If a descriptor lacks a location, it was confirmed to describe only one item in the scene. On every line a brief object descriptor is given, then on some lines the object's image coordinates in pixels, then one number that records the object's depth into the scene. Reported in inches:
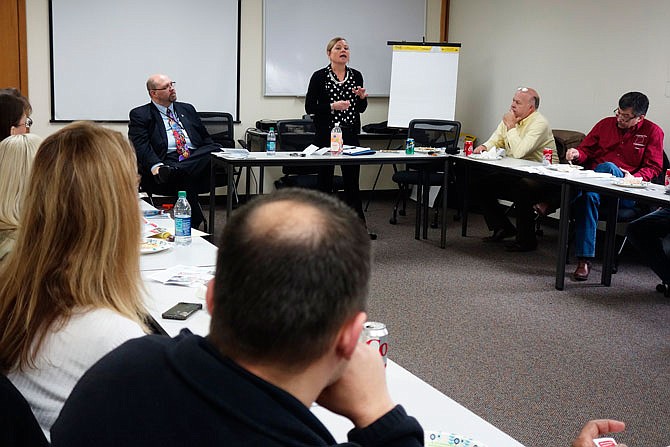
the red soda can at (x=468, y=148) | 243.7
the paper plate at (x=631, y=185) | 185.2
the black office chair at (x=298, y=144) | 271.1
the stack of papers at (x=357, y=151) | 238.7
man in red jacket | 210.7
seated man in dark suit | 235.5
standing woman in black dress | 255.3
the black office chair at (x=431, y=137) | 275.0
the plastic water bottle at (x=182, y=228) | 124.3
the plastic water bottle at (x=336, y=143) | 234.5
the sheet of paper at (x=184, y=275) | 101.1
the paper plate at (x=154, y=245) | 117.0
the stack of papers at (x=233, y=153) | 220.7
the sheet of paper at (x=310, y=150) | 232.8
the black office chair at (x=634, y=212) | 216.4
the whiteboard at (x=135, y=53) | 279.7
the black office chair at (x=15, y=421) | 48.4
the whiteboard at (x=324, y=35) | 309.0
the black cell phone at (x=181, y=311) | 86.0
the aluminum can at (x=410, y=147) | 251.0
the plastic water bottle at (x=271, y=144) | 240.3
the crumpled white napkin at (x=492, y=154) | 238.2
